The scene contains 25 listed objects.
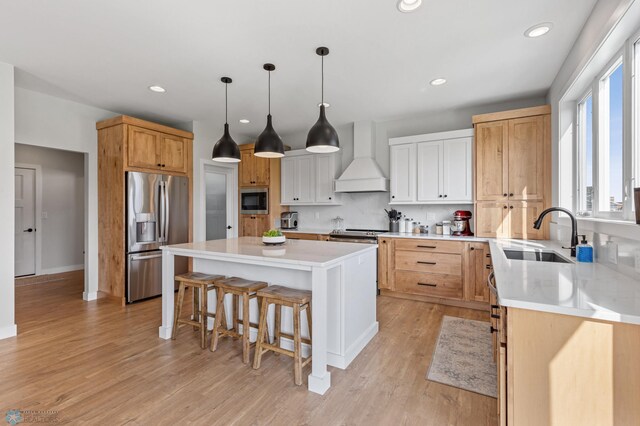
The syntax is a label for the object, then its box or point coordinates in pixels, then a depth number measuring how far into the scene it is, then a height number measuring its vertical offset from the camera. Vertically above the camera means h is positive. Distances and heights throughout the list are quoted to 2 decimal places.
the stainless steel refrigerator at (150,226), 4.03 -0.19
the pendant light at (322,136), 2.58 +0.65
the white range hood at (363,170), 4.61 +0.65
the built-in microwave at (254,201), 5.42 +0.21
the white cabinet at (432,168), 4.04 +0.60
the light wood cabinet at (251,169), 5.41 +0.78
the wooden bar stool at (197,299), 2.70 -0.81
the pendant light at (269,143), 2.83 +0.64
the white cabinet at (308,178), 5.09 +0.59
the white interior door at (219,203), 5.30 +0.17
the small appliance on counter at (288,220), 5.52 -0.14
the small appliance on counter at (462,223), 4.18 -0.16
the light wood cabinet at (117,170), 3.99 +0.58
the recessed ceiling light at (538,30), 2.31 +1.41
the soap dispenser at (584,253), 2.04 -0.28
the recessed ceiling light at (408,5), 2.03 +1.40
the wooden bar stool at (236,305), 2.45 -0.80
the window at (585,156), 2.62 +0.51
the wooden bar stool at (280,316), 2.18 -0.81
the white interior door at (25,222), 5.30 -0.16
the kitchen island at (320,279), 2.10 -0.57
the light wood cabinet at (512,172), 3.52 +0.48
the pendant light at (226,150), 3.16 +0.65
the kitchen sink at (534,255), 2.53 -0.38
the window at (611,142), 2.03 +0.49
